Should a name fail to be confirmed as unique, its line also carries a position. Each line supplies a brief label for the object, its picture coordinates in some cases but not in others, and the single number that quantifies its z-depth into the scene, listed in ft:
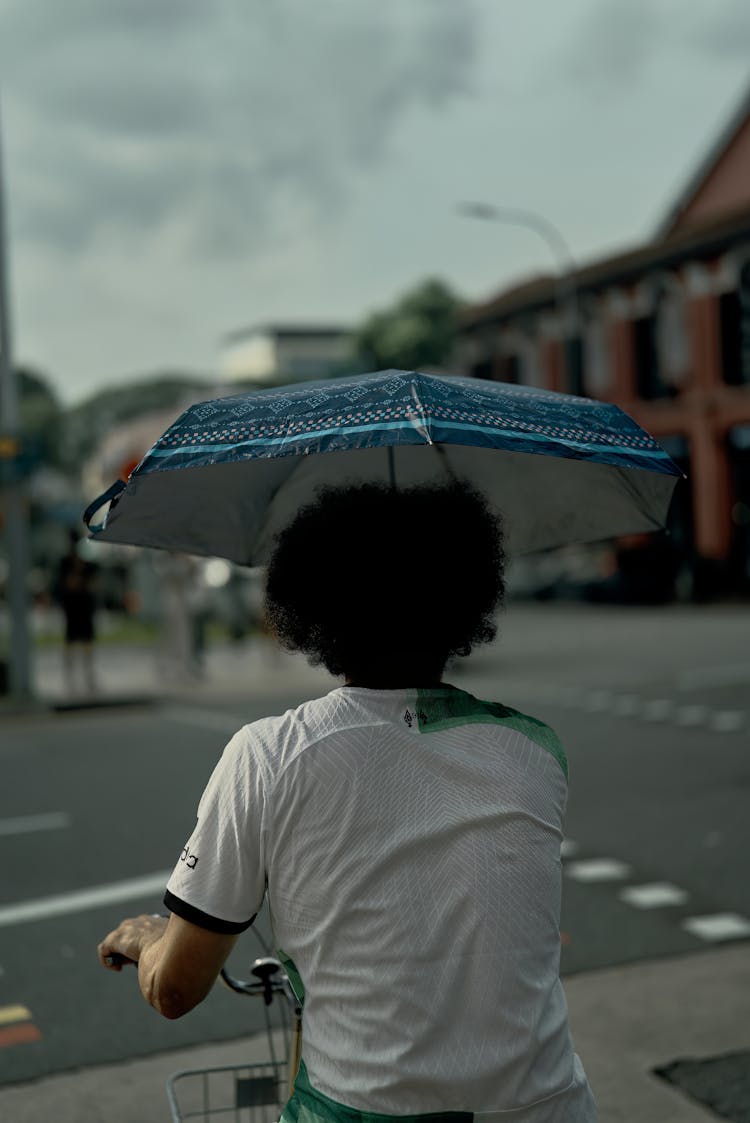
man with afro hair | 5.99
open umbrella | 7.29
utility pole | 48.75
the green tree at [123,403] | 389.80
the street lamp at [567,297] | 101.58
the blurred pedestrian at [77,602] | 54.65
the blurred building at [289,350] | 288.92
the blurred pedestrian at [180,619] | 58.80
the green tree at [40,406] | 307.13
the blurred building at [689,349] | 114.32
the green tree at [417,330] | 159.84
